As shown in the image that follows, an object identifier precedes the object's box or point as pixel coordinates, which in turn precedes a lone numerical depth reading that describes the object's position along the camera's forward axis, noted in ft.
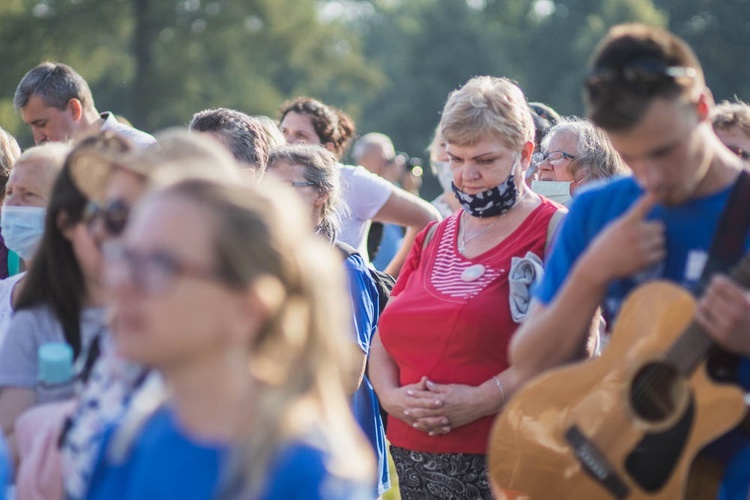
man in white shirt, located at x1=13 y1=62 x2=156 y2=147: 22.25
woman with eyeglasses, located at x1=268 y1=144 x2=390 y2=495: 15.30
